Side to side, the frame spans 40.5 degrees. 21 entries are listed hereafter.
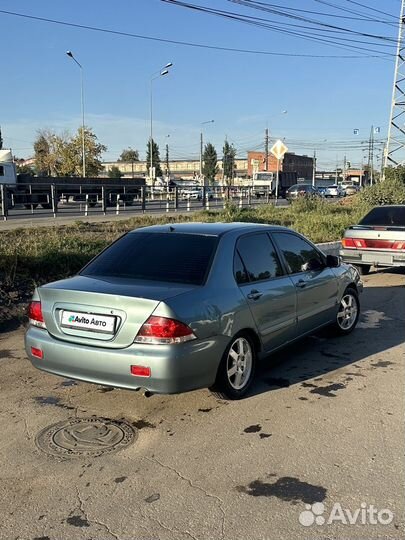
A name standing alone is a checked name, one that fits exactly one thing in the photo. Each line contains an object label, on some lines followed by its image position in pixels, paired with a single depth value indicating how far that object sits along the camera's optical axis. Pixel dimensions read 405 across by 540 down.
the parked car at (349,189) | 69.44
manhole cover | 3.77
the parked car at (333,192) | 62.08
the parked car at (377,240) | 10.63
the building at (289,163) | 108.12
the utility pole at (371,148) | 96.75
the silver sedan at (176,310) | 3.96
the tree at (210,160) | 110.51
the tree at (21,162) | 102.80
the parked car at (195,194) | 30.48
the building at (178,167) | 125.75
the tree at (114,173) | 99.89
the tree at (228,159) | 111.92
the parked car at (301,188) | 48.48
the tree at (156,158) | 100.19
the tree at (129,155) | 118.30
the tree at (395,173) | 28.27
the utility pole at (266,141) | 84.82
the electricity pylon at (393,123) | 31.61
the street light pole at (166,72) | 42.97
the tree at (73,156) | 68.12
